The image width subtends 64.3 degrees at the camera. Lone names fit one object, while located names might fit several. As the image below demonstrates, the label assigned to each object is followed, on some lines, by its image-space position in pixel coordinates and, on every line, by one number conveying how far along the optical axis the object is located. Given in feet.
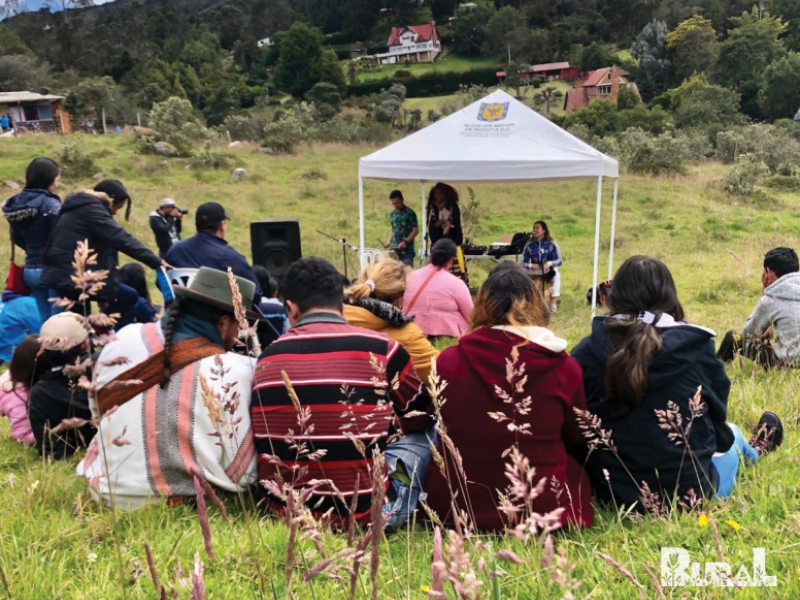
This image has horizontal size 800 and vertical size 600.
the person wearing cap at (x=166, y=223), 22.79
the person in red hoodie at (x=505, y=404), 7.41
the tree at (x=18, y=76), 137.90
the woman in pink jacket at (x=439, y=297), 17.11
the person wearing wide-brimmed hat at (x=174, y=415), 7.64
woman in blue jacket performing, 24.73
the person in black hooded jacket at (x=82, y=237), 13.28
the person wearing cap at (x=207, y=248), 14.84
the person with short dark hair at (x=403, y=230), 27.63
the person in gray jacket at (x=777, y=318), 13.55
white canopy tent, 22.48
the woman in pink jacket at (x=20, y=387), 9.30
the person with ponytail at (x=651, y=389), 7.57
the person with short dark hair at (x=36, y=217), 14.07
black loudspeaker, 23.63
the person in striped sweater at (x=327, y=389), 7.25
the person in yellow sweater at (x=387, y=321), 11.07
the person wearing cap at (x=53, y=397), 9.01
